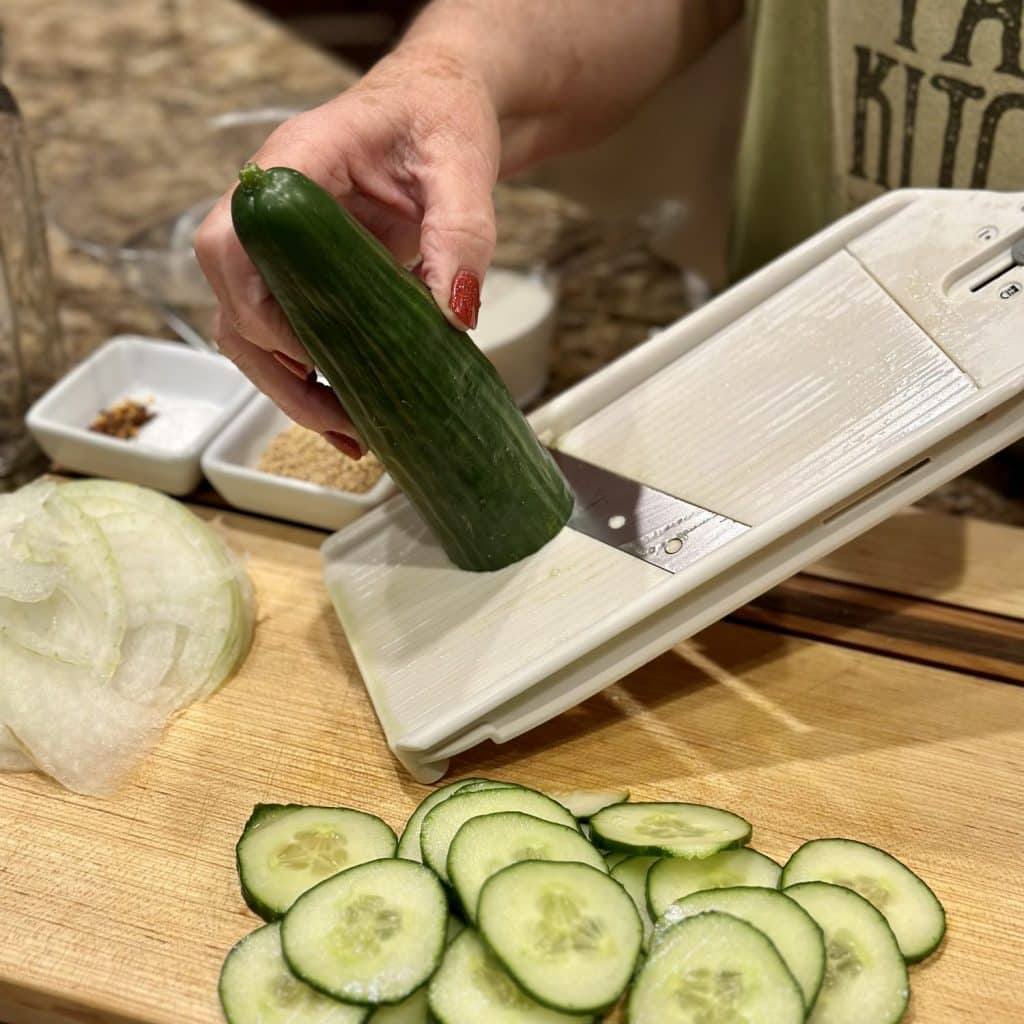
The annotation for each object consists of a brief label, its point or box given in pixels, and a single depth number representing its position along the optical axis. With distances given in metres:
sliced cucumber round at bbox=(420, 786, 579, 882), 0.45
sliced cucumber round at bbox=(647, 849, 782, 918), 0.44
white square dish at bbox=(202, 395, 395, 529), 0.57
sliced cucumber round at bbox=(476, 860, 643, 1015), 0.40
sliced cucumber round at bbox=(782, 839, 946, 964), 0.43
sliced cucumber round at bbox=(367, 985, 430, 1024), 0.42
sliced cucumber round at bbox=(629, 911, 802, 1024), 0.40
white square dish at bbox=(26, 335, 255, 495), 0.59
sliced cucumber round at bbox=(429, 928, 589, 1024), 0.41
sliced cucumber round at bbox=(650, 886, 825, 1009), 0.41
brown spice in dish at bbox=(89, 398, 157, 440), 0.61
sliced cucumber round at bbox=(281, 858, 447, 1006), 0.41
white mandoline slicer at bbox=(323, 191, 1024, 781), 0.47
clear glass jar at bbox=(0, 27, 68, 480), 0.60
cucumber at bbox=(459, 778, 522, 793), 0.46
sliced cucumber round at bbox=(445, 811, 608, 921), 0.43
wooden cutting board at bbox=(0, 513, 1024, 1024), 0.44
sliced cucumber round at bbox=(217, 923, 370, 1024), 0.42
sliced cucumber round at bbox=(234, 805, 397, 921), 0.44
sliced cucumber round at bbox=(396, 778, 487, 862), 0.46
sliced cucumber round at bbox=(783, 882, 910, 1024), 0.41
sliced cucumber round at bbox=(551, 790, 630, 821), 0.47
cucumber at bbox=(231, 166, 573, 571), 0.44
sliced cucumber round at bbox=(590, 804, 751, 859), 0.44
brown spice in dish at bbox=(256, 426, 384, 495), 0.58
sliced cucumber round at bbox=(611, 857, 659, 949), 0.44
